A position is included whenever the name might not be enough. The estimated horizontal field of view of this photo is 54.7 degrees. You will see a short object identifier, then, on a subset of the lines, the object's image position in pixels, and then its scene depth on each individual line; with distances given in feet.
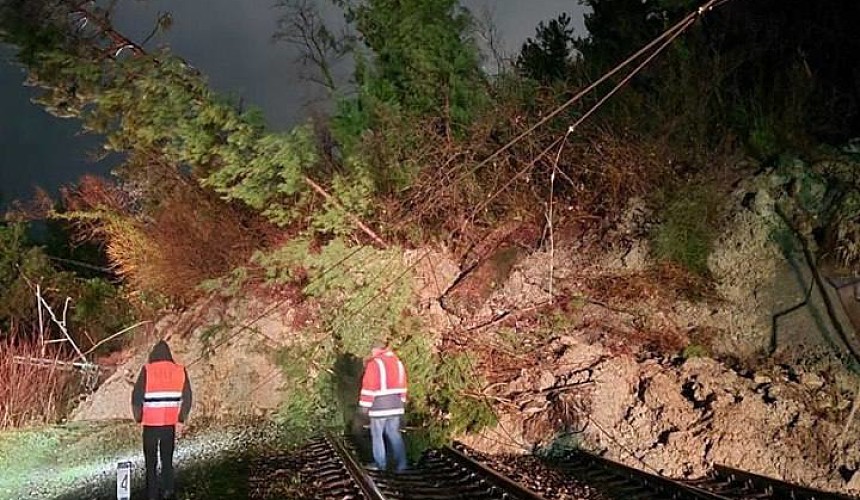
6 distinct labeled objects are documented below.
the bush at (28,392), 63.57
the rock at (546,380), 50.03
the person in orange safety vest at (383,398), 39.88
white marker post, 30.43
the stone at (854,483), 35.32
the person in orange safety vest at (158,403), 34.24
